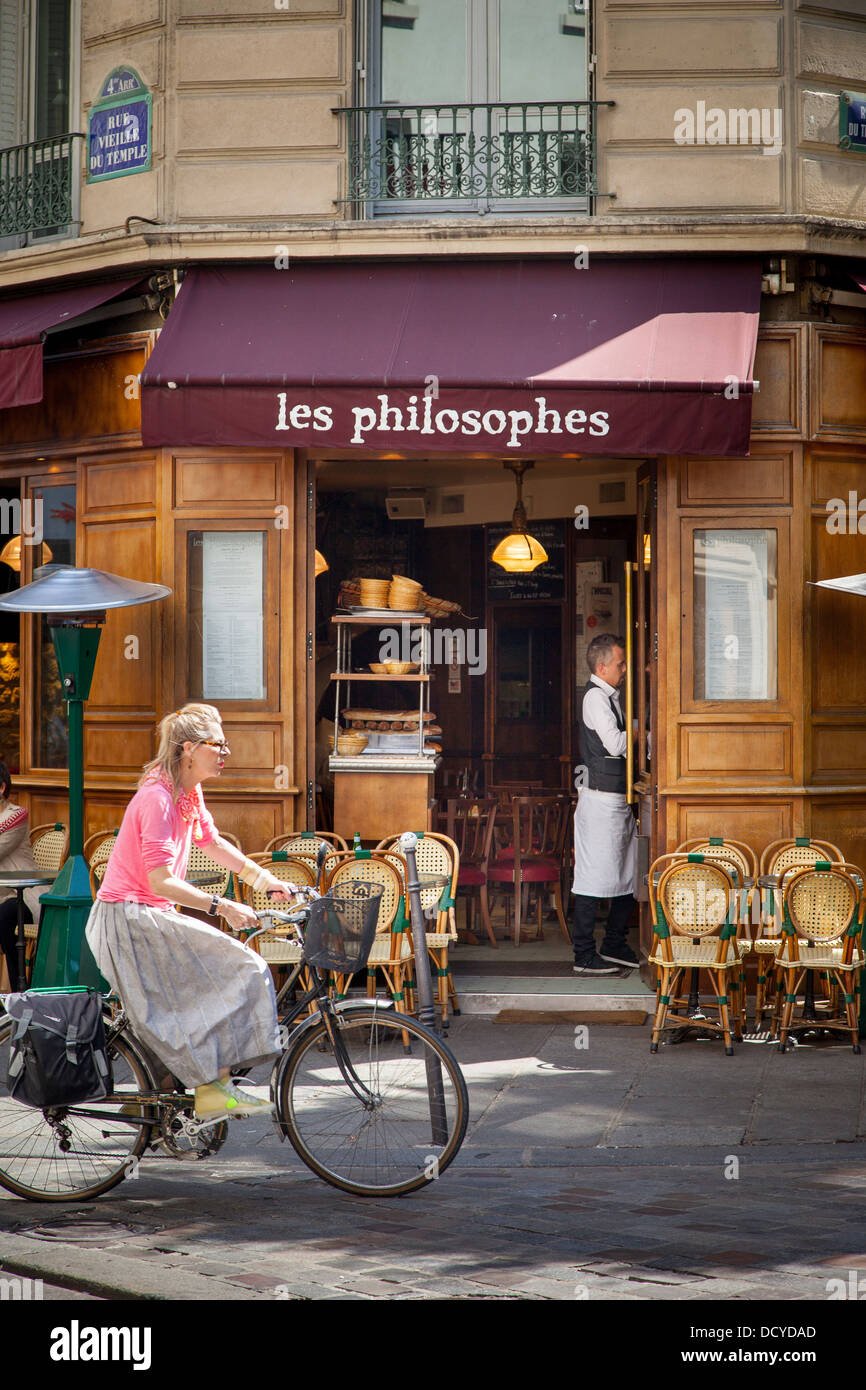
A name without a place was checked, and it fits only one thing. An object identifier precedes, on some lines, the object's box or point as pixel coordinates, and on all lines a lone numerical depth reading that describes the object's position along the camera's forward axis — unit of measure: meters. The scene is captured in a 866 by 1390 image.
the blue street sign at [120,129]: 10.46
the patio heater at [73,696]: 8.34
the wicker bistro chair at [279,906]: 8.85
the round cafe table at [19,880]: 8.71
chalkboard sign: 14.21
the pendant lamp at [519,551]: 12.70
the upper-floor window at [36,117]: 11.21
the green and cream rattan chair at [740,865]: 8.87
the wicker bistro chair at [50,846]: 10.34
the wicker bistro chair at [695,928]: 8.57
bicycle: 5.65
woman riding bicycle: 5.61
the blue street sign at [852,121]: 9.98
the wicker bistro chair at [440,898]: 9.24
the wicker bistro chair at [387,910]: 8.76
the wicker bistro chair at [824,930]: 8.59
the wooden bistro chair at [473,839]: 11.53
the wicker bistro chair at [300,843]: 9.62
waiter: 10.36
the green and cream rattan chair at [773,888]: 8.88
